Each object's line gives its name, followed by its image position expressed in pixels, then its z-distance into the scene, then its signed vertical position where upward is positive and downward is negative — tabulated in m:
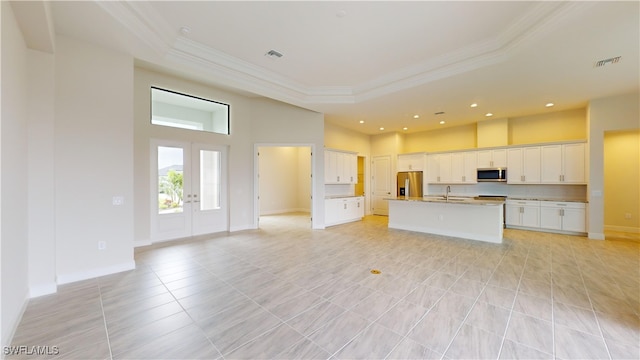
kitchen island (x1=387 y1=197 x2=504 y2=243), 5.20 -0.95
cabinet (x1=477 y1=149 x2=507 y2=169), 7.03 +0.59
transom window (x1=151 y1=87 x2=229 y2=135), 5.21 +1.61
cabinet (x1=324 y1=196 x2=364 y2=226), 7.04 -0.99
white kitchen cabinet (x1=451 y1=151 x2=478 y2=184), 7.52 +0.34
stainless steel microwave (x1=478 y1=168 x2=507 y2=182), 6.99 +0.11
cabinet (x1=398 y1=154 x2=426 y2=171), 8.43 +0.59
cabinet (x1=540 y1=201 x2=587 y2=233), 5.78 -0.97
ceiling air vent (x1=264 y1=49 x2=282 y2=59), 4.12 +2.21
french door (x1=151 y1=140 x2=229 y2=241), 5.20 -0.25
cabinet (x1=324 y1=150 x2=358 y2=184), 7.32 +0.37
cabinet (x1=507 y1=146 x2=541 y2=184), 6.54 +0.36
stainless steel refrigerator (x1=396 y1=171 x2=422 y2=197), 8.48 -0.21
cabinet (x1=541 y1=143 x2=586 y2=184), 5.94 +0.36
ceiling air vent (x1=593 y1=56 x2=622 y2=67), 3.72 +1.84
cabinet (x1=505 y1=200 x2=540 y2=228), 6.38 -0.97
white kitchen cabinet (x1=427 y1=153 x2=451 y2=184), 8.03 +0.32
